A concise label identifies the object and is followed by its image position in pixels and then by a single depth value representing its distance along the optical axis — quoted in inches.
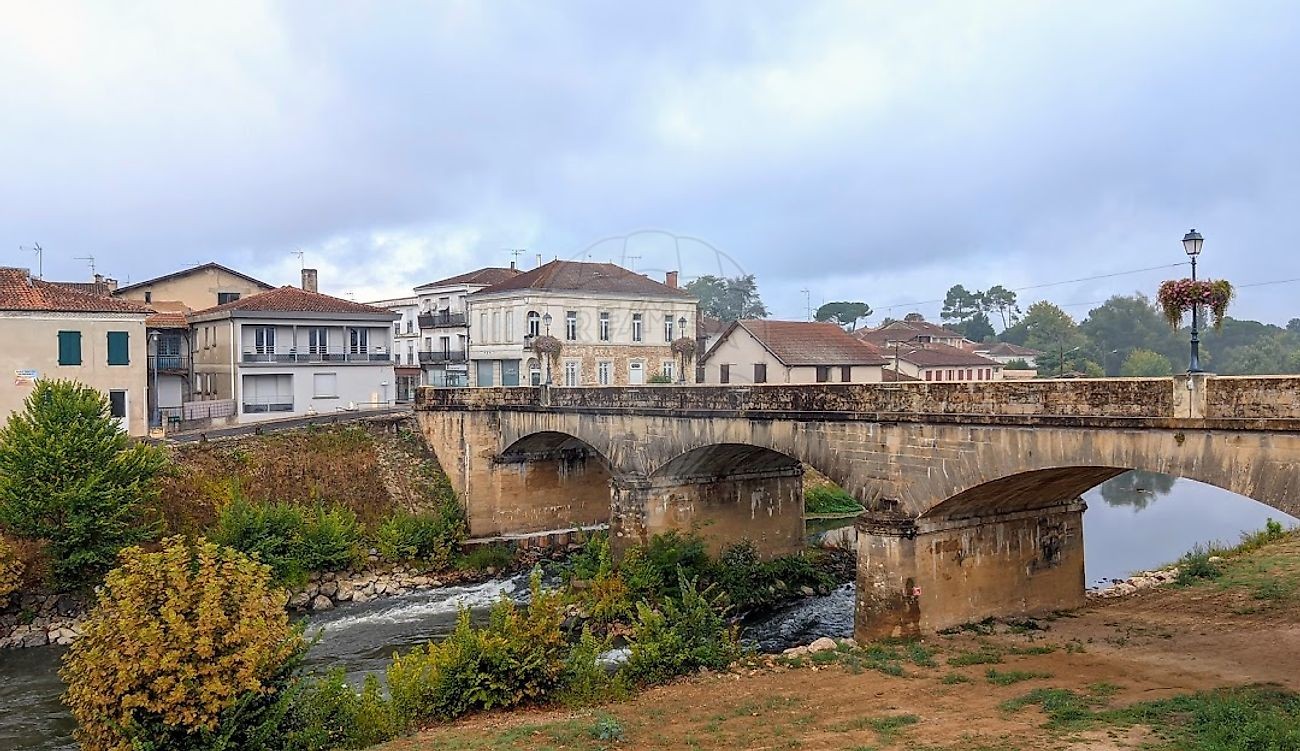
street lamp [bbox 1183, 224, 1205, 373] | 565.3
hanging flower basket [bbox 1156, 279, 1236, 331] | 574.6
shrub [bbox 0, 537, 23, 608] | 986.7
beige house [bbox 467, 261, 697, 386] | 1861.1
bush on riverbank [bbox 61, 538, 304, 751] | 540.1
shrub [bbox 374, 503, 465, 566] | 1306.6
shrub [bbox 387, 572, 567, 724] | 666.8
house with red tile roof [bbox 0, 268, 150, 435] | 1343.5
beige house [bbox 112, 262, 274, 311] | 2044.8
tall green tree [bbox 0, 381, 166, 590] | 1018.7
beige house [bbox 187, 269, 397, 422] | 1672.0
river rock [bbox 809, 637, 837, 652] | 815.7
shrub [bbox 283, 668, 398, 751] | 599.5
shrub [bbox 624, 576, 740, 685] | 751.1
